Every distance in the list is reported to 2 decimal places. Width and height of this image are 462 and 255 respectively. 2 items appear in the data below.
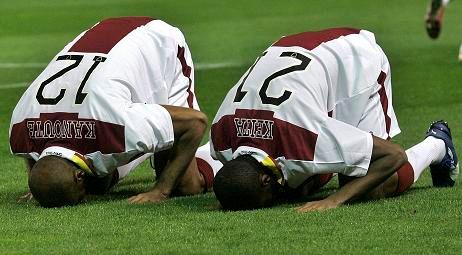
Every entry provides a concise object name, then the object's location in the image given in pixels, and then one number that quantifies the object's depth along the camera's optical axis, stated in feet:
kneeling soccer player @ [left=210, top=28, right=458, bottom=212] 52.54
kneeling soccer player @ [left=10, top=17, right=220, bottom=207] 54.70
